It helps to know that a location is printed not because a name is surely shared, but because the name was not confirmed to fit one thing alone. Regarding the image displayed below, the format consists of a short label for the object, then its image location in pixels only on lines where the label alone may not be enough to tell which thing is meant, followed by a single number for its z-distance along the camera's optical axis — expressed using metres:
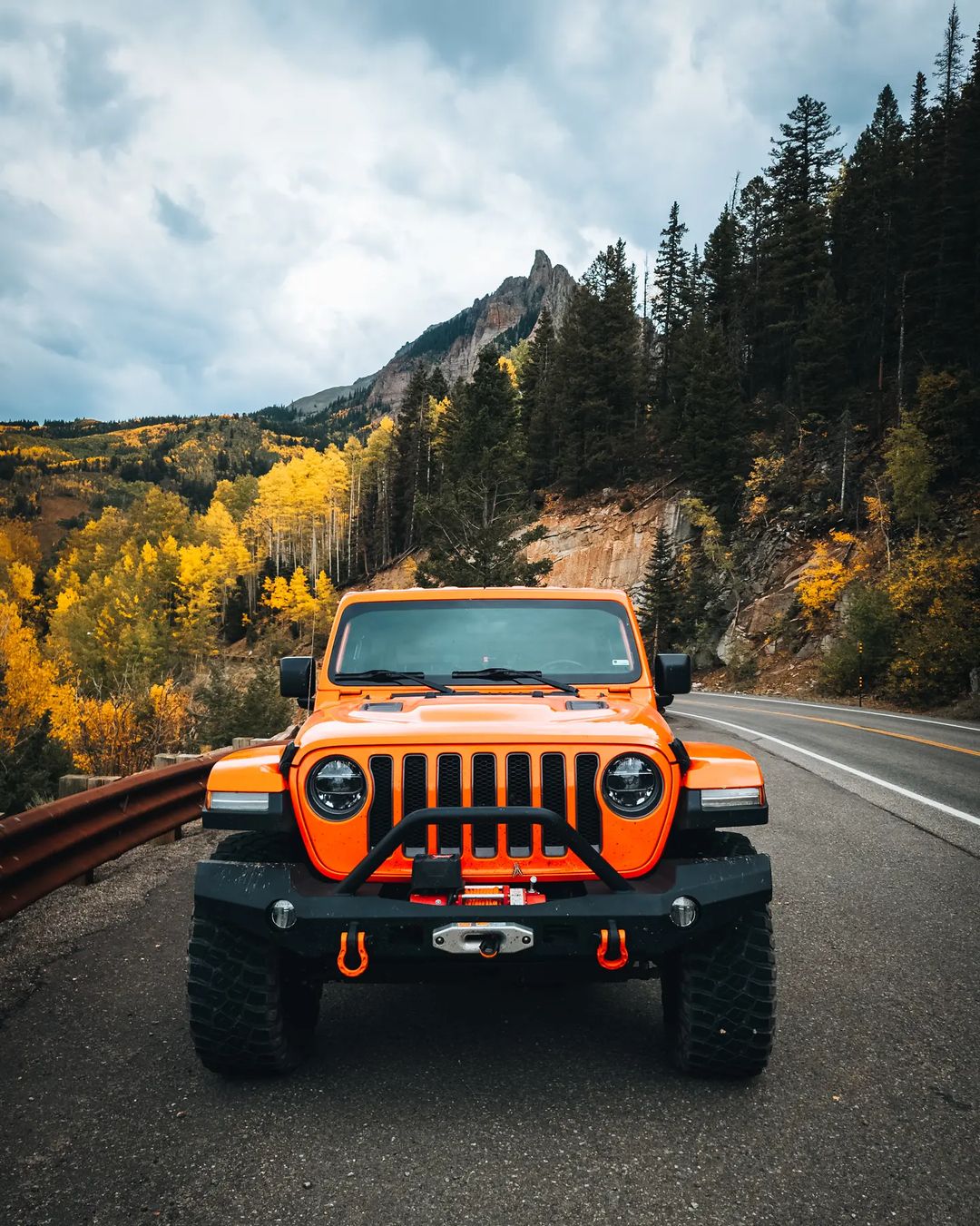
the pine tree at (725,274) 58.53
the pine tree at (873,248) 45.94
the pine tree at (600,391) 52.38
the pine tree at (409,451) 65.10
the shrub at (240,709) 16.36
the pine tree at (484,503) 29.94
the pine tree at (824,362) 44.06
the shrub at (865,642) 25.05
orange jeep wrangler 2.65
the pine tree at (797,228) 50.22
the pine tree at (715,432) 44.00
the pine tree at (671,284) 65.44
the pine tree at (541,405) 57.88
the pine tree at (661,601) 42.91
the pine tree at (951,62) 59.62
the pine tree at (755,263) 54.12
